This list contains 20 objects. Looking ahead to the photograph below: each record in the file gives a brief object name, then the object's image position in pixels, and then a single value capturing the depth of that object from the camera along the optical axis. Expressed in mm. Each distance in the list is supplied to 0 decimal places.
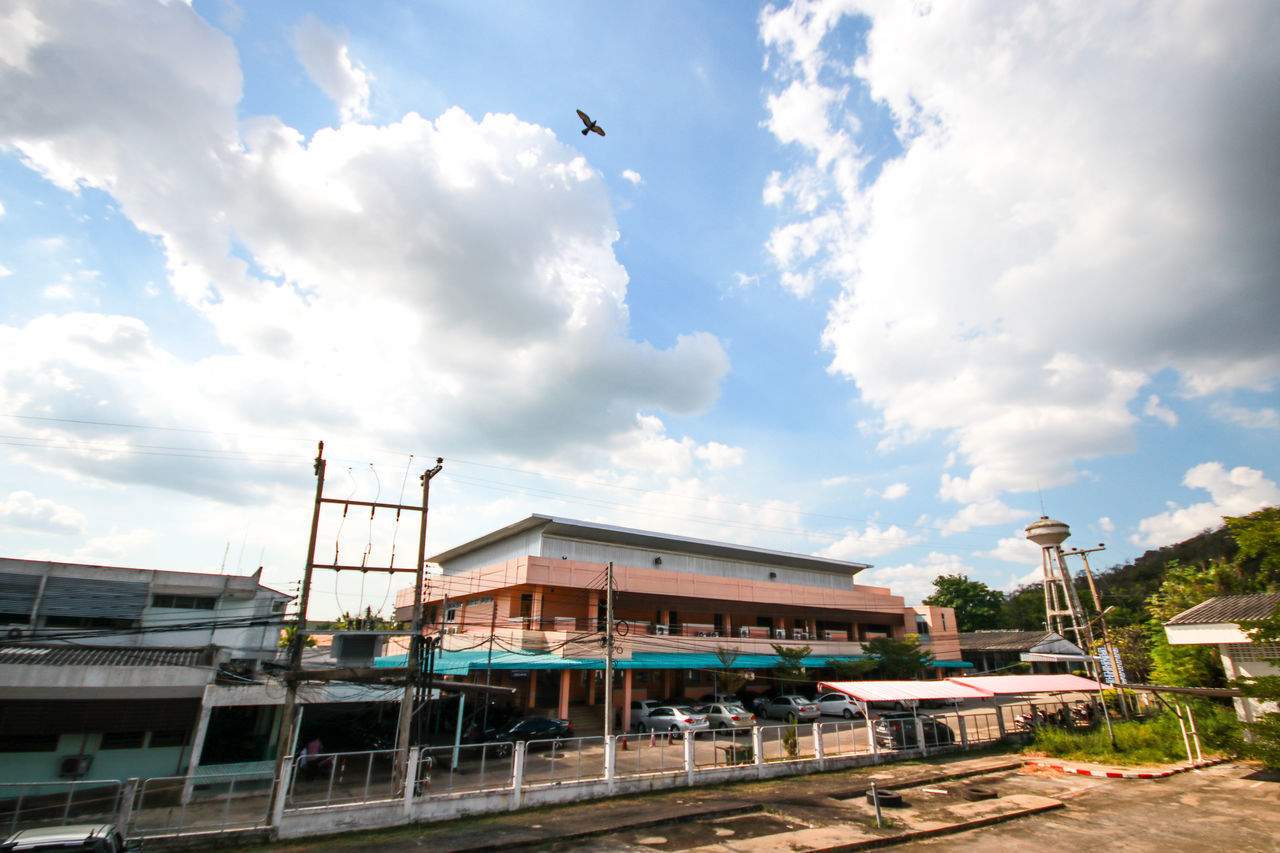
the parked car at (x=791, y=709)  32219
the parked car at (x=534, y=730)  25281
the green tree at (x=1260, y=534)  15383
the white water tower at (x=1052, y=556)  51188
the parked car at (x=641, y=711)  30156
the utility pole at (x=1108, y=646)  22438
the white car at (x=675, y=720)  26828
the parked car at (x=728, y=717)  27484
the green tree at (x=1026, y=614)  81312
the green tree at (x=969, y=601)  75875
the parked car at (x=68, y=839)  9992
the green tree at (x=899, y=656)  40031
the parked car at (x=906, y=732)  23125
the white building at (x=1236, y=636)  20859
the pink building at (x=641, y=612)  31297
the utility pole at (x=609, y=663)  19484
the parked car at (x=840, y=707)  32375
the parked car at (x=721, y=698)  37156
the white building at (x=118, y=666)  17406
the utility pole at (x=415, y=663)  15797
